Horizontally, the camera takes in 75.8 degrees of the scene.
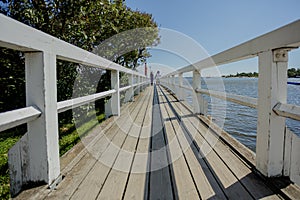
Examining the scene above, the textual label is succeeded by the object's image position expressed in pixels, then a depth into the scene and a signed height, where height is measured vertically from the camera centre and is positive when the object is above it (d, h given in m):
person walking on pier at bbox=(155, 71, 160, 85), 18.93 +1.17
